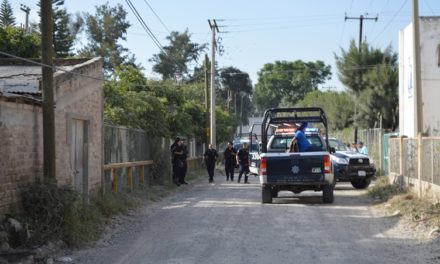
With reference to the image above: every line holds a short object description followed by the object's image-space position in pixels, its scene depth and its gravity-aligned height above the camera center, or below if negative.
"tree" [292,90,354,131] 56.19 +2.13
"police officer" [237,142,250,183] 26.73 -0.95
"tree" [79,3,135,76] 66.69 +11.05
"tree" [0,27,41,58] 24.75 +3.64
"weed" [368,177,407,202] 18.45 -1.68
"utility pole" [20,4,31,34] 46.72 +9.24
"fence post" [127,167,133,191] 19.89 -1.22
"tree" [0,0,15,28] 46.11 +8.94
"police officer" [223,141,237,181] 28.75 -1.01
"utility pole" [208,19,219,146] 39.97 +3.63
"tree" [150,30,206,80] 81.38 +10.30
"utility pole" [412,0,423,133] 20.39 +1.96
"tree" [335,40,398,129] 43.38 +3.61
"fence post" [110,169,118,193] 17.88 -1.17
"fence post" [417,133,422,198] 16.62 -0.69
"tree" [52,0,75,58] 45.25 +7.02
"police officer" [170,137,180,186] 24.92 -0.85
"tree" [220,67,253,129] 100.32 +7.74
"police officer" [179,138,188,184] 25.17 -1.06
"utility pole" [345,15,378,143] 44.00 +6.02
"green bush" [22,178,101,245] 10.76 -1.27
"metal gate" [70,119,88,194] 14.39 -0.37
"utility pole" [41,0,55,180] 11.66 +0.78
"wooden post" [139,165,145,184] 22.25 -1.24
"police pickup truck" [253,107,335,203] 17.19 -0.99
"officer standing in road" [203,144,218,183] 28.50 -1.03
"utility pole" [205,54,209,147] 42.31 +1.53
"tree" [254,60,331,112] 113.38 +9.52
